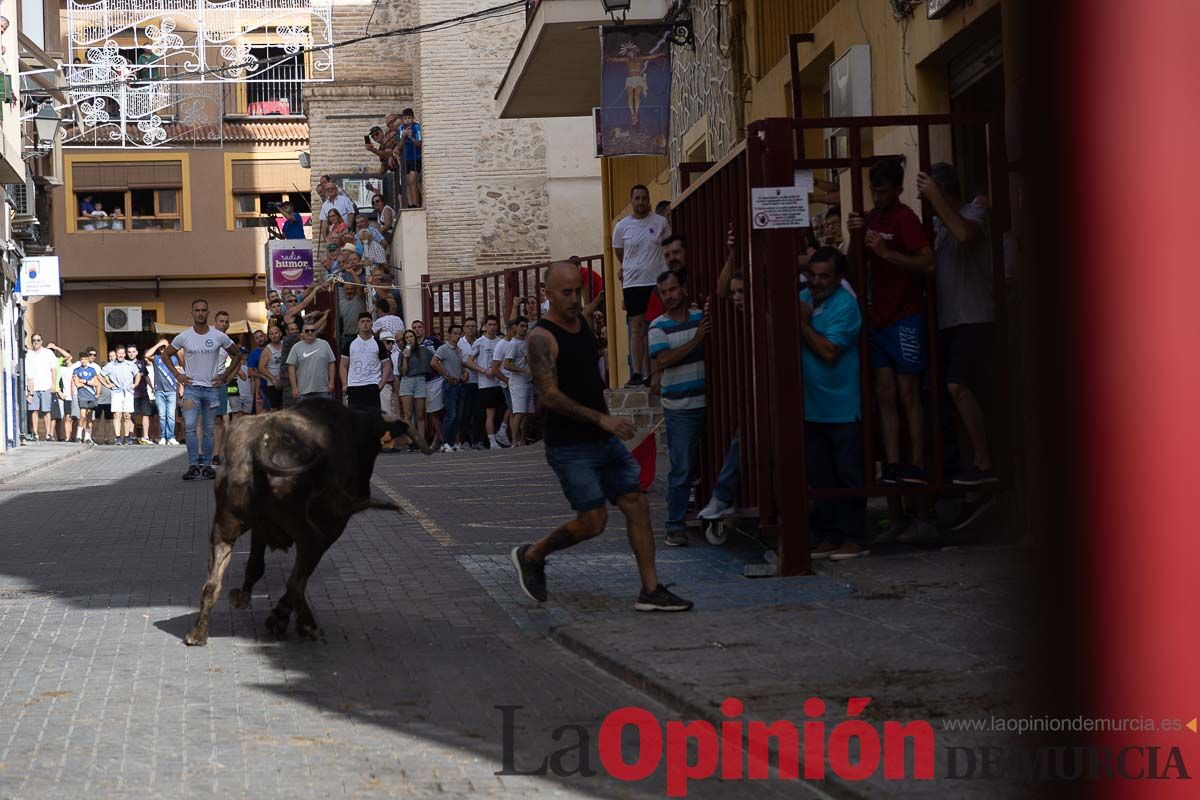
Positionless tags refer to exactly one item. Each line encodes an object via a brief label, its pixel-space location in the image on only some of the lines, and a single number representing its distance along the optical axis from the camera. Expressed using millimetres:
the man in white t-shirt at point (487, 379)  24078
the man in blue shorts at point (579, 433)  8180
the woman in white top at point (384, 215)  38281
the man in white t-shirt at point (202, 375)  18547
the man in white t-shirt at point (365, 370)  19672
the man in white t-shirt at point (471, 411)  24453
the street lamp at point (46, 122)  35406
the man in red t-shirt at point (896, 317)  9297
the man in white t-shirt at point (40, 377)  34312
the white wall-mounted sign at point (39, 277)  36500
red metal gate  9023
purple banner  37875
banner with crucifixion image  20250
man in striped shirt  10375
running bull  7656
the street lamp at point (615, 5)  19344
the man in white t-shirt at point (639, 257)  17016
